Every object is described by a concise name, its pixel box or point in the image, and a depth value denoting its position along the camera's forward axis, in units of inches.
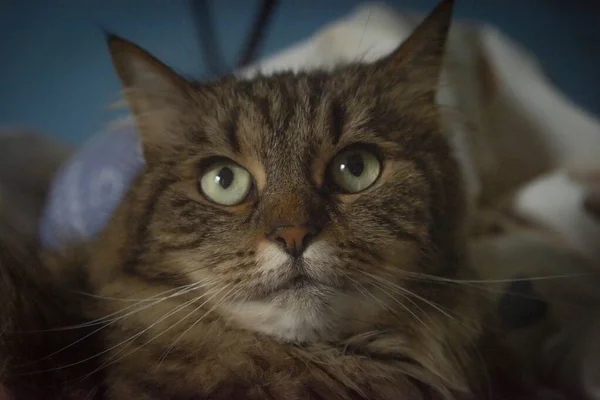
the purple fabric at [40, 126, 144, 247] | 11.8
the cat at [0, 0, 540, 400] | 10.1
